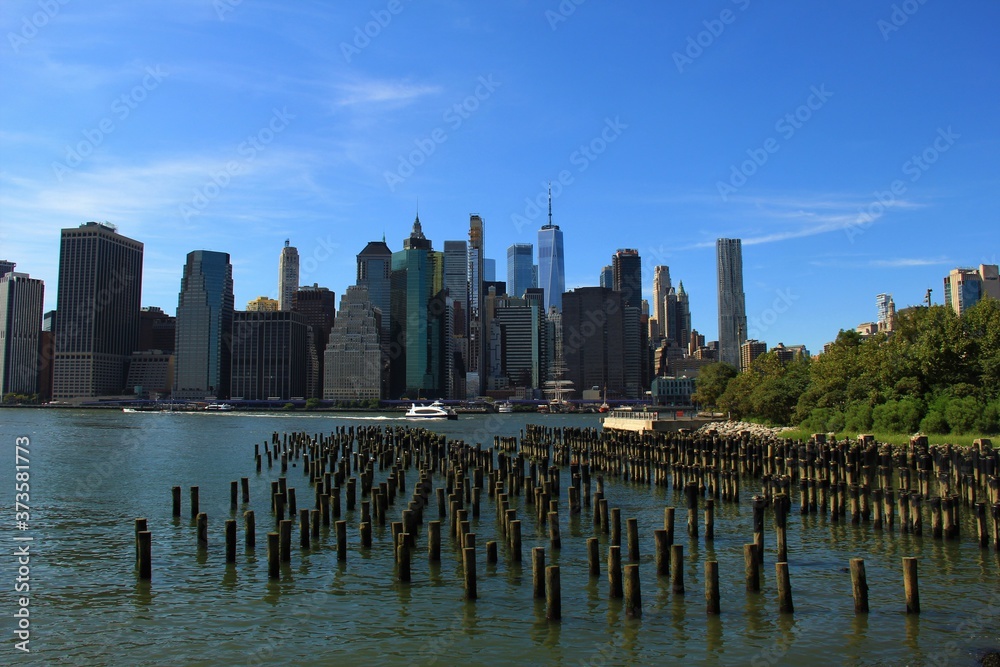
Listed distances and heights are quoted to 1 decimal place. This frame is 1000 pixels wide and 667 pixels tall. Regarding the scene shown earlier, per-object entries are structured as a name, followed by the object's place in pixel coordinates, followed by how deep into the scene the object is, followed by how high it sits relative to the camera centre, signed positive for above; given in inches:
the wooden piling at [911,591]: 815.1 -194.9
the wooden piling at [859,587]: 828.0 -193.5
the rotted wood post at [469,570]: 882.8 -187.4
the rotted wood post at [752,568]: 896.9 -188.1
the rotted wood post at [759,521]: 987.1 -164.7
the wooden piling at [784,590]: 831.7 -196.1
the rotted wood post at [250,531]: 1146.7 -184.5
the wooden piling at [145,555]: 968.3 -185.1
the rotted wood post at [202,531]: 1172.5 -186.8
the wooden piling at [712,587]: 829.8 -192.8
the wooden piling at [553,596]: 810.2 -196.2
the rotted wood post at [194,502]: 1371.3 -172.4
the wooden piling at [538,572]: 861.2 -185.2
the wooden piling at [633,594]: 824.9 -197.9
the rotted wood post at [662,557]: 963.3 -187.7
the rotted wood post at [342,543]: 1064.8 -186.7
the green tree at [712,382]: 4911.4 +94.8
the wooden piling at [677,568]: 892.0 -186.3
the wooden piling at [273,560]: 980.6 -192.3
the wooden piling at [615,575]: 870.8 -190.3
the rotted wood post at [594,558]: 965.8 -188.0
